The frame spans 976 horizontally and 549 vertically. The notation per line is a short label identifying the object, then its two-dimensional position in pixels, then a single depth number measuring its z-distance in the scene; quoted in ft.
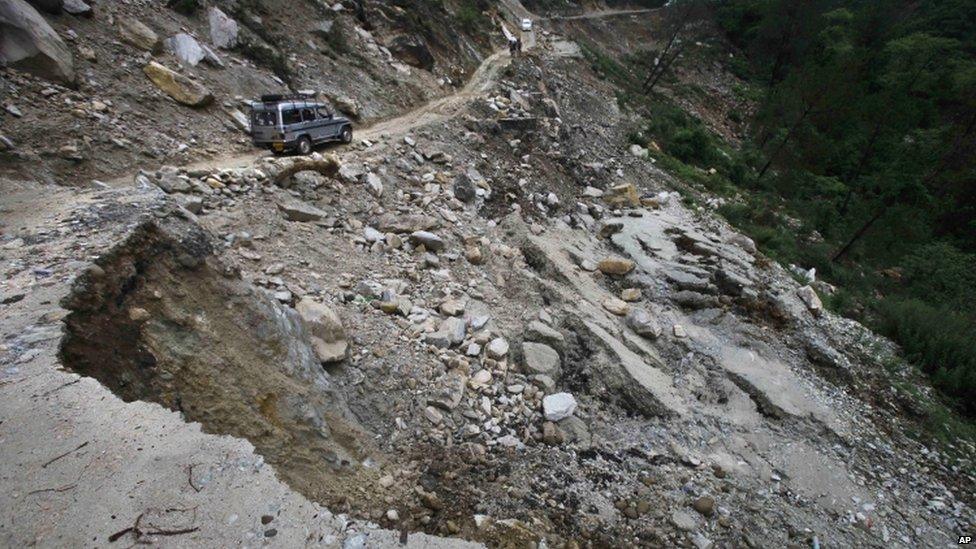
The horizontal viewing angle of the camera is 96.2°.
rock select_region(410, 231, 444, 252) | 32.22
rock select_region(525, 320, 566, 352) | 27.71
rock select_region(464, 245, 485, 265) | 33.32
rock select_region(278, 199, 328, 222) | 29.76
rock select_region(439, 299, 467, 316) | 27.61
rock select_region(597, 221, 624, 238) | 45.39
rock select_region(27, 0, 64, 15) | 36.09
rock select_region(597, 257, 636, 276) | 38.78
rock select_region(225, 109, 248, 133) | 42.27
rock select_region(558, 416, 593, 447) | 23.40
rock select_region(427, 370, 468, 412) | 22.09
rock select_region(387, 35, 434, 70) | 66.13
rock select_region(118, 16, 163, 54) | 40.29
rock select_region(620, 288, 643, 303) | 36.76
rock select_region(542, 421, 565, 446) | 22.75
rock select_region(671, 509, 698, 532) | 20.27
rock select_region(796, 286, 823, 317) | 40.95
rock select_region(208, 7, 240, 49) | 47.88
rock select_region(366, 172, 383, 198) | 35.96
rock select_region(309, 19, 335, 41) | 58.49
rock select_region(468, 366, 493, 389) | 24.11
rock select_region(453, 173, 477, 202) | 40.45
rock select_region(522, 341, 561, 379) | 25.95
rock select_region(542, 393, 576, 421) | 23.75
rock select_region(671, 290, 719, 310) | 37.88
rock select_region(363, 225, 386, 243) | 31.22
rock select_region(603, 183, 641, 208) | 52.60
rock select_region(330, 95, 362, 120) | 53.16
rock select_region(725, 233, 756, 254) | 48.98
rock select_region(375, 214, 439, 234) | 33.04
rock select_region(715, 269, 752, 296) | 40.14
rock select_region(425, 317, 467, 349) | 25.14
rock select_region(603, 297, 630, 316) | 33.73
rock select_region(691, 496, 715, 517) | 21.38
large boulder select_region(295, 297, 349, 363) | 21.13
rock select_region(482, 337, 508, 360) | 26.16
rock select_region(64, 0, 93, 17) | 38.01
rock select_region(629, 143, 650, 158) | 67.82
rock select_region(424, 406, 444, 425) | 21.43
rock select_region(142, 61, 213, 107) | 39.22
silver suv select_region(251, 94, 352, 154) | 39.32
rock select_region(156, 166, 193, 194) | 27.18
